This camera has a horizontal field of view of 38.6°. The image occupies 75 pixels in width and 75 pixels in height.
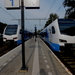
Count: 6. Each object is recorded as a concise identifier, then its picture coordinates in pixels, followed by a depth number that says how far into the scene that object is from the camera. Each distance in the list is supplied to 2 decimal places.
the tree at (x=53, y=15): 53.56
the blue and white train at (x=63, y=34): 7.34
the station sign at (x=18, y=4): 4.92
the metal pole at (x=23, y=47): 4.79
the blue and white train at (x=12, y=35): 12.12
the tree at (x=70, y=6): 26.48
